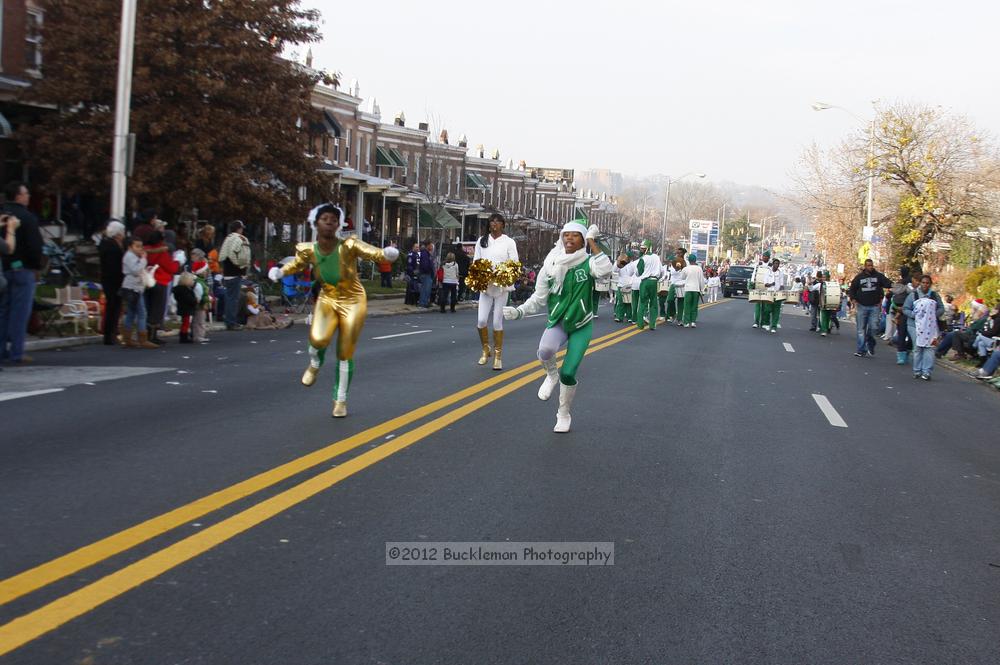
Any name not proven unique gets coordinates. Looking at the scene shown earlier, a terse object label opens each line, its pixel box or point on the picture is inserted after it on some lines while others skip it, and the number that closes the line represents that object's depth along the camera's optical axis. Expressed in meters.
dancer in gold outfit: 9.38
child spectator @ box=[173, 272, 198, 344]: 16.06
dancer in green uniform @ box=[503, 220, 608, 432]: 9.26
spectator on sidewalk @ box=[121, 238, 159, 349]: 14.70
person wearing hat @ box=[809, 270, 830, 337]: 28.14
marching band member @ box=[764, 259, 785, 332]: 27.27
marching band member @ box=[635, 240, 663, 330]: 25.09
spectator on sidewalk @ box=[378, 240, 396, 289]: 37.62
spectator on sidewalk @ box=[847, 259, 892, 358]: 21.47
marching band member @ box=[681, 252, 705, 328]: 26.72
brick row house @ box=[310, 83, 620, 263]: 46.16
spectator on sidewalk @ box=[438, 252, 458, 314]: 28.97
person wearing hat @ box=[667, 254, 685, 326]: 27.22
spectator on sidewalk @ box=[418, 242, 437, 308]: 29.19
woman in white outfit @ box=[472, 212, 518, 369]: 13.73
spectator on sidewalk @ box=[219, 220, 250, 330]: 18.31
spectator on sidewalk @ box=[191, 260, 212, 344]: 16.27
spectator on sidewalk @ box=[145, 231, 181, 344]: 15.41
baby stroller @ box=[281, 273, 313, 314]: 24.09
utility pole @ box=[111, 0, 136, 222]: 18.03
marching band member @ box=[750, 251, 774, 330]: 27.28
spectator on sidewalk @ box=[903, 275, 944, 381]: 17.22
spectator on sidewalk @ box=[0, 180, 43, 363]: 12.45
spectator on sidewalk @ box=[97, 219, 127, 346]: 14.83
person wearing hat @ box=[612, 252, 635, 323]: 26.47
